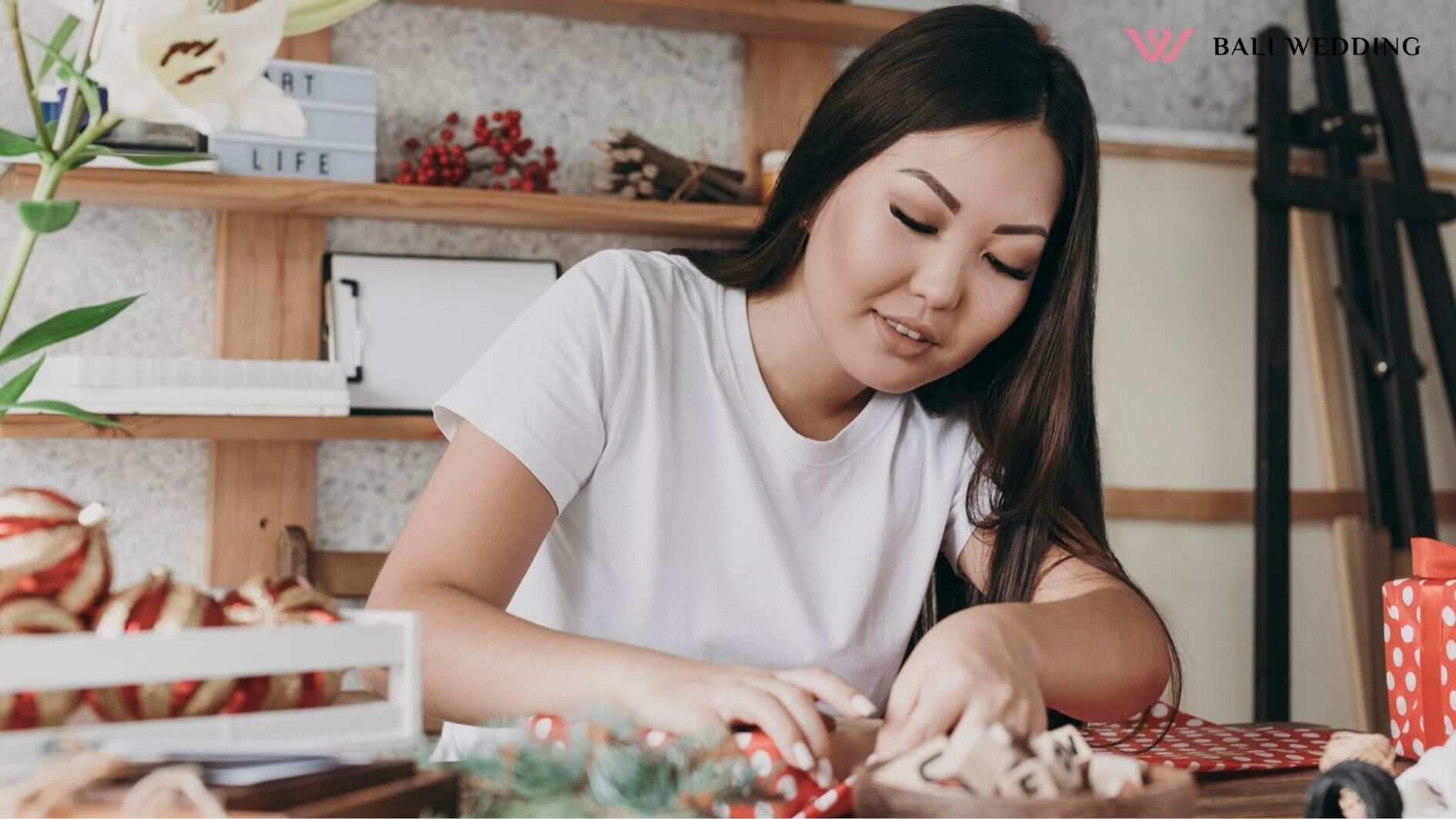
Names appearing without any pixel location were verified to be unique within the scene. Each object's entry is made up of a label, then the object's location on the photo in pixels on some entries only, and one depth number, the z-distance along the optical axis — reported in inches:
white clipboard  85.7
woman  38.5
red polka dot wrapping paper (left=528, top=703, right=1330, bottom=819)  19.8
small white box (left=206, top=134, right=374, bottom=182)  78.4
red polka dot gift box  35.3
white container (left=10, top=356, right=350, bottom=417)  72.1
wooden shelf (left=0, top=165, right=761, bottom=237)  76.3
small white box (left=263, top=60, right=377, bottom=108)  79.7
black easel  97.9
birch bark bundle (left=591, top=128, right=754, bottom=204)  87.7
